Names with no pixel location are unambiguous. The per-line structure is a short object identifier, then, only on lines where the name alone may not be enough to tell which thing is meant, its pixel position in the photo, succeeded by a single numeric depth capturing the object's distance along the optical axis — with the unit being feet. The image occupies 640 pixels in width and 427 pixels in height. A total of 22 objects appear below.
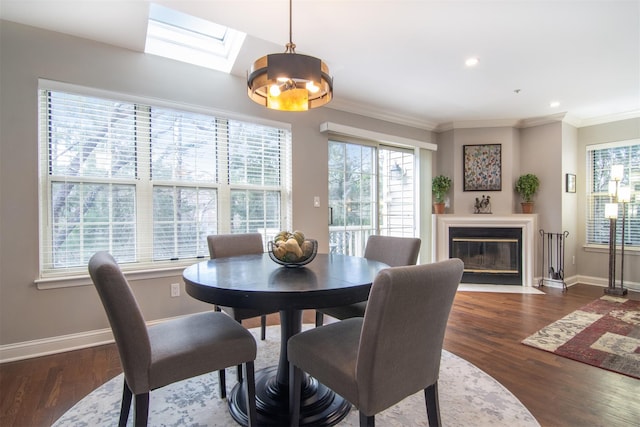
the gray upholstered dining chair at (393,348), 3.49
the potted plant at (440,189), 15.55
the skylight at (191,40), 8.73
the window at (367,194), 13.14
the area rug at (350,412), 5.30
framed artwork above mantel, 15.44
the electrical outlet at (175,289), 9.37
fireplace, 14.51
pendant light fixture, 5.07
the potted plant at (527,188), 14.89
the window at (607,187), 14.02
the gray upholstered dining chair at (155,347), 3.91
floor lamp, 13.24
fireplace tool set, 14.53
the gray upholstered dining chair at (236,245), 7.96
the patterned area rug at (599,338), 7.41
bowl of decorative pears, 5.59
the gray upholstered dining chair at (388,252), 6.74
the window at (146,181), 7.97
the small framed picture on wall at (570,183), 14.80
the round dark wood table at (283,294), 4.18
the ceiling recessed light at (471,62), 9.35
